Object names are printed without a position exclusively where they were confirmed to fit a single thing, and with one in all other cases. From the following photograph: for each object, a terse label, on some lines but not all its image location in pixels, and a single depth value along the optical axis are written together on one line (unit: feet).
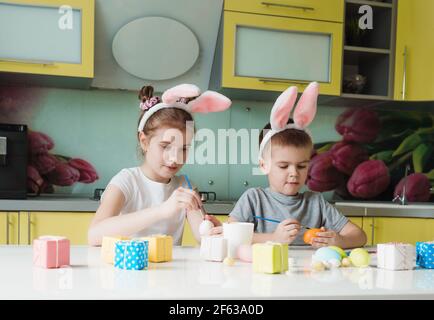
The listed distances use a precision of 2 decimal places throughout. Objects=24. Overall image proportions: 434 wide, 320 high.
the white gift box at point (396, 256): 3.34
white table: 2.48
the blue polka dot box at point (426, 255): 3.47
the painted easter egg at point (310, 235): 4.15
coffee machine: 7.47
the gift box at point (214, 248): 3.57
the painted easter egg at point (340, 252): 3.55
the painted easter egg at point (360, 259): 3.44
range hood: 8.54
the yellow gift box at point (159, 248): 3.45
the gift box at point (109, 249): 3.36
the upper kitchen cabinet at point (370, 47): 9.41
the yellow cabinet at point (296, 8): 8.61
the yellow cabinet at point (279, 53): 8.59
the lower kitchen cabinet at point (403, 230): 8.44
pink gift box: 3.14
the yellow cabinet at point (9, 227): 7.27
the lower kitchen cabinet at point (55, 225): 7.36
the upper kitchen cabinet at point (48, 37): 7.84
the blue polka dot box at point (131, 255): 3.13
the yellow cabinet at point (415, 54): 9.29
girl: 5.04
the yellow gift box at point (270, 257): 3.10
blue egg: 3.46
